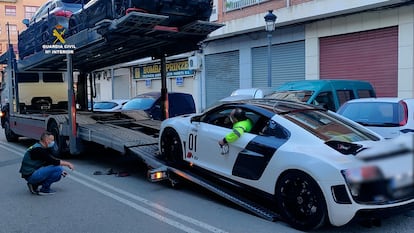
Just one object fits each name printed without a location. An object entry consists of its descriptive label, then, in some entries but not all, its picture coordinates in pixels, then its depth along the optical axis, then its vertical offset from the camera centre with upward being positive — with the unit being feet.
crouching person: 22.13 -4.16
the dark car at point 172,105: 40.09 -1.89
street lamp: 44.95 +6.56
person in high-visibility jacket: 18.77 -1.81
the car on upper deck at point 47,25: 35.24 +5.64
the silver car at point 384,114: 22.31 -1.78
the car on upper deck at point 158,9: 24.71 +4.77
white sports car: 14.66 -2.94
